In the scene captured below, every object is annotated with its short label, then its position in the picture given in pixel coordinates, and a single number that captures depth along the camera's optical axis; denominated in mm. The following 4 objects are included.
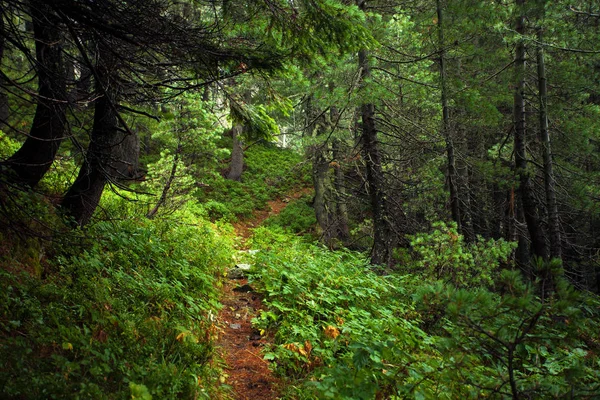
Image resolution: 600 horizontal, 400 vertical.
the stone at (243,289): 6906
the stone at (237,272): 7607
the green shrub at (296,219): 15336
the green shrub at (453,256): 7164
